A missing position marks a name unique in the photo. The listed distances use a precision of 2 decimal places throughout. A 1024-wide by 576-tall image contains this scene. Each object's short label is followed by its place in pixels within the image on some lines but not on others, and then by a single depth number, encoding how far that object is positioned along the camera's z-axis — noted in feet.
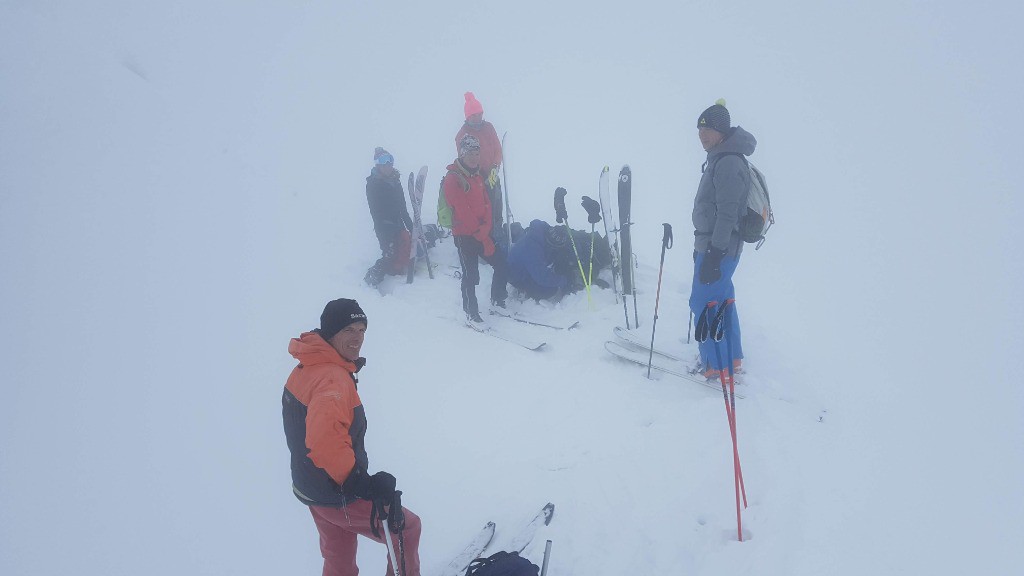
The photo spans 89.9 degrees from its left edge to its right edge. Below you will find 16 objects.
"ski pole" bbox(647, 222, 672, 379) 14.97
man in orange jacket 7.22
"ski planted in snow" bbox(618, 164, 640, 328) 19.17
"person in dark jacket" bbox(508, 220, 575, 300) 20.74
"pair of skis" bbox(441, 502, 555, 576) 9.93
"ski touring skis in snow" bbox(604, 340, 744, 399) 14.30
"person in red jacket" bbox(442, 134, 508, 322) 17.97
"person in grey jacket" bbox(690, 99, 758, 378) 12.02
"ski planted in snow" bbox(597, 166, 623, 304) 19.88
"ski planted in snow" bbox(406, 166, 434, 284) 23.78
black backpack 7.98
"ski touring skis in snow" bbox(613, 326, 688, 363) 16.16
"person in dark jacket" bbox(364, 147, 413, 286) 22.58
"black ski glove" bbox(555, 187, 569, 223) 19.90
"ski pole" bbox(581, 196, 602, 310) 19.53
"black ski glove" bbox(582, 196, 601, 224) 19.53
